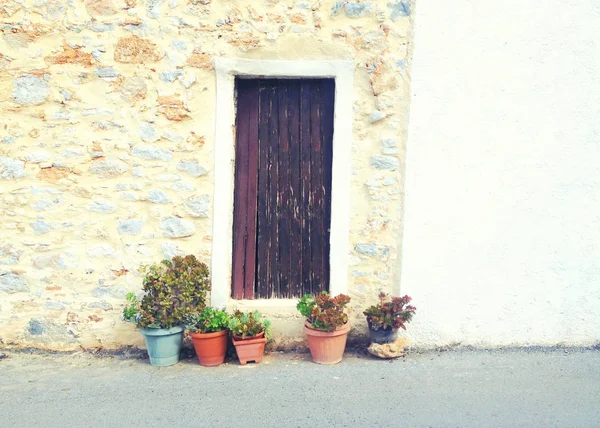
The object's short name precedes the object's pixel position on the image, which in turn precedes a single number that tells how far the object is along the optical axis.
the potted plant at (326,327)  3.89
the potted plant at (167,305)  3.89
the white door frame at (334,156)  4.23
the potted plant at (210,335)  3.95
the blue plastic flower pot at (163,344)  3.92
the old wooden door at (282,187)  4.43
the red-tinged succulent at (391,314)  3.99
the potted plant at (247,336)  3.94
